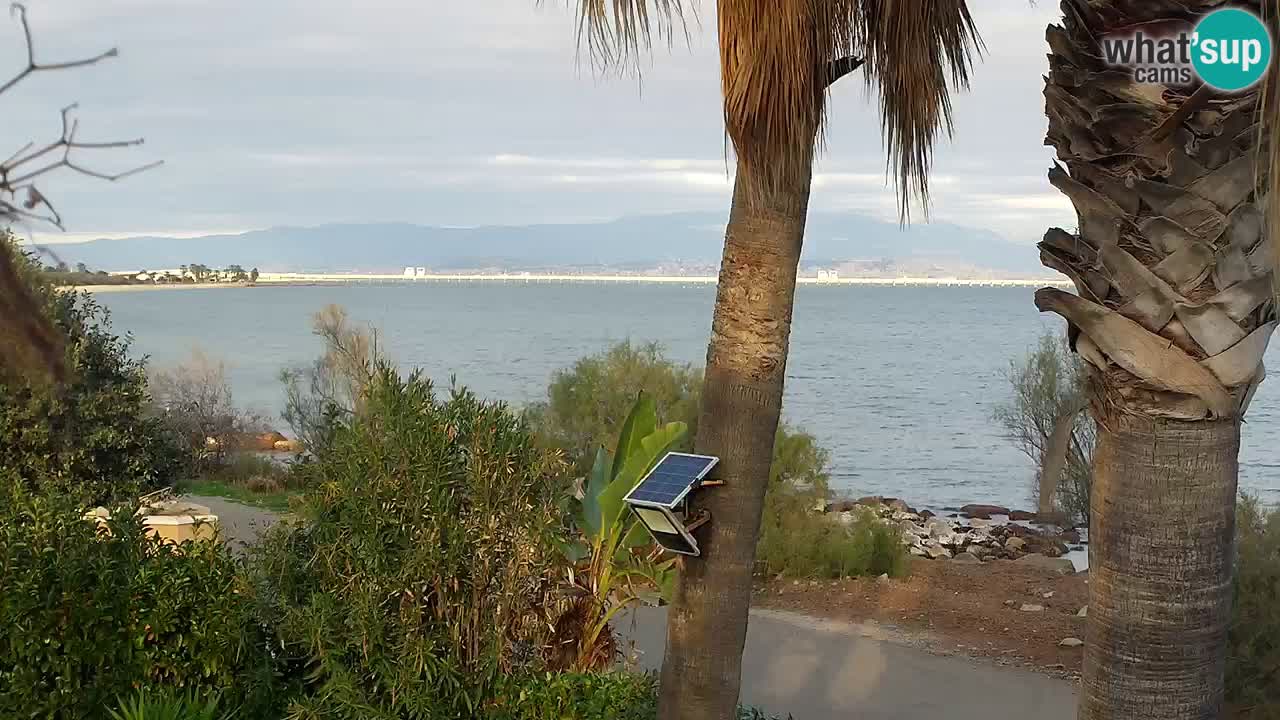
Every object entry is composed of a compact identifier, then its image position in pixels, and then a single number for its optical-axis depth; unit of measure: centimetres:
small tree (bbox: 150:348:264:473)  2095
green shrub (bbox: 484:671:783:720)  545
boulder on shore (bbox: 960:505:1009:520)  2233
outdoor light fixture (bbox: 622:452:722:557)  445
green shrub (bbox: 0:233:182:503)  1157
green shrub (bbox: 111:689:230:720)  481
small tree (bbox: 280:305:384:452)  2131
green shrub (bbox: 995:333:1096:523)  1792
